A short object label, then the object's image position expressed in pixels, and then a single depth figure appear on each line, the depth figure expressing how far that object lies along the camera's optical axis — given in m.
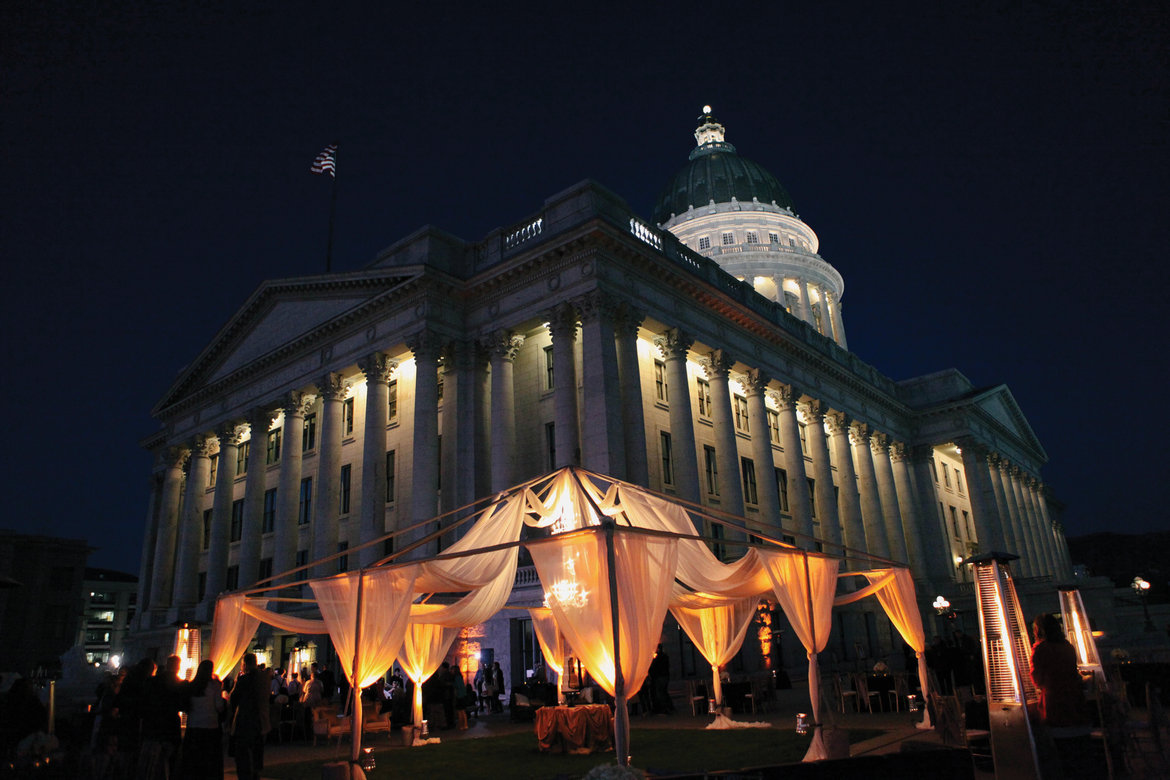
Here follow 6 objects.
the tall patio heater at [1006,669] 10.14
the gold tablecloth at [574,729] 15.71
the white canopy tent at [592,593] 10.98
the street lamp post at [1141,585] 35.75
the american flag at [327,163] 38.47
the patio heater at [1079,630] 17.48
